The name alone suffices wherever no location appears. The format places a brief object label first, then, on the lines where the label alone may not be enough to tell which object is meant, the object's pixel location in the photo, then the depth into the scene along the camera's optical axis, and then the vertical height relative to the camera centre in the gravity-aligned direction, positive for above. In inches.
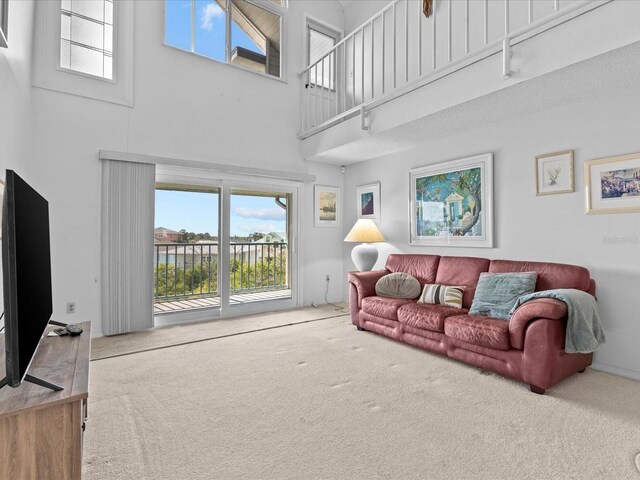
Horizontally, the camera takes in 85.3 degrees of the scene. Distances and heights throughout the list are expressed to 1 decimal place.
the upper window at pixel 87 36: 139.6 +86.0
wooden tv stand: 39.9 -22.4
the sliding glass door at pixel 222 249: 167.5 -3.0
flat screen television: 39.6 -4.2
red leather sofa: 91.2 -25.3
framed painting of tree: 143.1 +17.9
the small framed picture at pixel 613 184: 104.3 +18.3
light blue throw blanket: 90.2 -21.2
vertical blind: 142.9 -0.9
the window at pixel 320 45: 210.8 +124.9
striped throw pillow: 130.0 -20.1
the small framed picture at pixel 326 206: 207.2 +22.6
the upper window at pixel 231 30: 166.2 +110.5
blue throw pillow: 110.4 -16.1
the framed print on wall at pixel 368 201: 194.9 +24.5
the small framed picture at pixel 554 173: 118.3 +24.5
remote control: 70.6 -17.6
